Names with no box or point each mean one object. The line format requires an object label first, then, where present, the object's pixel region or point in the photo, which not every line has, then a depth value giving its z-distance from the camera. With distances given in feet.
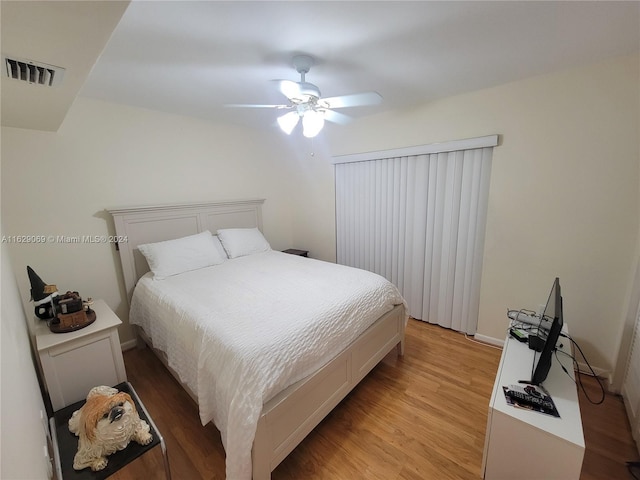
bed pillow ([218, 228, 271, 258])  9.59
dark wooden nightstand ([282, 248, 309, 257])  12.03
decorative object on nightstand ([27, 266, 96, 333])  5.43
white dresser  3.51
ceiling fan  5.09
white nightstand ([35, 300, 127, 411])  5.08
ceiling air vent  3.22
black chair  3.54
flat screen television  3.75
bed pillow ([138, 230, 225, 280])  7.64
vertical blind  7.93
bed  4.03
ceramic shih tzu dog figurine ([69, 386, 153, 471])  3.63
